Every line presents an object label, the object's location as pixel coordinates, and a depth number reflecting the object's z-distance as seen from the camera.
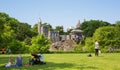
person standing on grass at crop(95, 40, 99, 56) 19.39
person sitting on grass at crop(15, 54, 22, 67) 13.44
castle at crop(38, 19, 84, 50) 74.74
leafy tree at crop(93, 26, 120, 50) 45.60
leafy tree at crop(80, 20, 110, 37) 88.39
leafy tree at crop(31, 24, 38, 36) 88.80
